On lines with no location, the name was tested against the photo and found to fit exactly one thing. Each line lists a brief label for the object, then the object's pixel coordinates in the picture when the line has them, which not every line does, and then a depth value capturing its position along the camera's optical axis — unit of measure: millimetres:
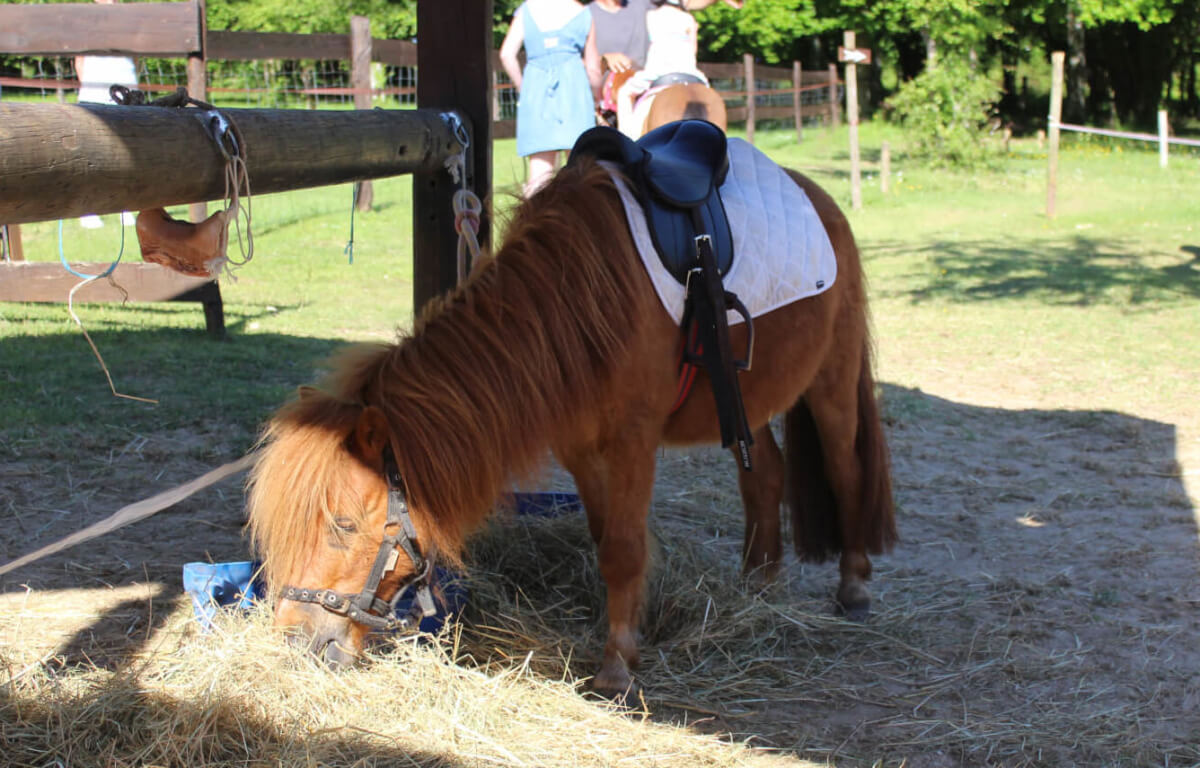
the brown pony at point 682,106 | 6434
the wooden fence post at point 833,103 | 25891
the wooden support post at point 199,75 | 6289
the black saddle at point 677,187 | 2797
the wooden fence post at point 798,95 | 22794
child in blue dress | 5914
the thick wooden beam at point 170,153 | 1740
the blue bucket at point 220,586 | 2959
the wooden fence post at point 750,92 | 20188
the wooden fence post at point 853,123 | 12805
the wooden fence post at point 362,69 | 12016
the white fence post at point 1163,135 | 17203
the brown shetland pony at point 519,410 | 2318
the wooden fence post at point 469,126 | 3369
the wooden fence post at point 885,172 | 14953
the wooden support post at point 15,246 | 7294
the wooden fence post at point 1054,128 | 12609
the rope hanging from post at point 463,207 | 3166
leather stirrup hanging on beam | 2371
